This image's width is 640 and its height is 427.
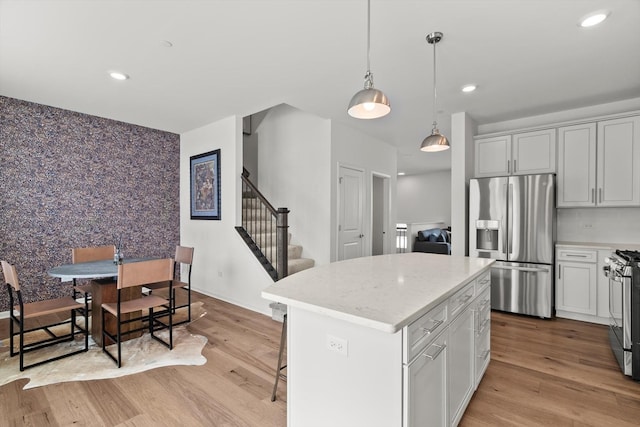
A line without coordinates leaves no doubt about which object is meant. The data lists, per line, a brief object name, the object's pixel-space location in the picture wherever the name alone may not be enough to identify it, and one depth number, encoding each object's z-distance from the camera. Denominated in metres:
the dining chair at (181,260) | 3.57
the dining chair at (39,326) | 2.47
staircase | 3.82
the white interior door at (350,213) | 4.77
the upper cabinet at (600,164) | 3.61
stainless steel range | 2.41
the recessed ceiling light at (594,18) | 2.16
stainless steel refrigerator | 3.81
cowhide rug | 2.44
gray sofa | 7.60
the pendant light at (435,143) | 2.75
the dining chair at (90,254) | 3.46
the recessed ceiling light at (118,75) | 3.17
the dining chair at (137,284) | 2.60
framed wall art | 4.78
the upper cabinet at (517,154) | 4.07
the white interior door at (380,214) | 6.15
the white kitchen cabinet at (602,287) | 3.57
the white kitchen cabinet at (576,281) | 3.66
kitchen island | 1.24
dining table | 2.91
